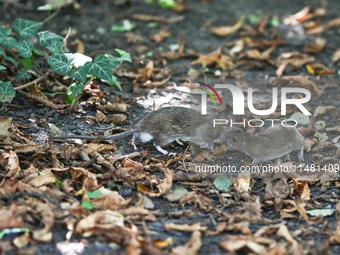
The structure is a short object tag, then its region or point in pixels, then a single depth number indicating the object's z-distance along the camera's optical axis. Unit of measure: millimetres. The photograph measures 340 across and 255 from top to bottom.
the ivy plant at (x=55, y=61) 4738
